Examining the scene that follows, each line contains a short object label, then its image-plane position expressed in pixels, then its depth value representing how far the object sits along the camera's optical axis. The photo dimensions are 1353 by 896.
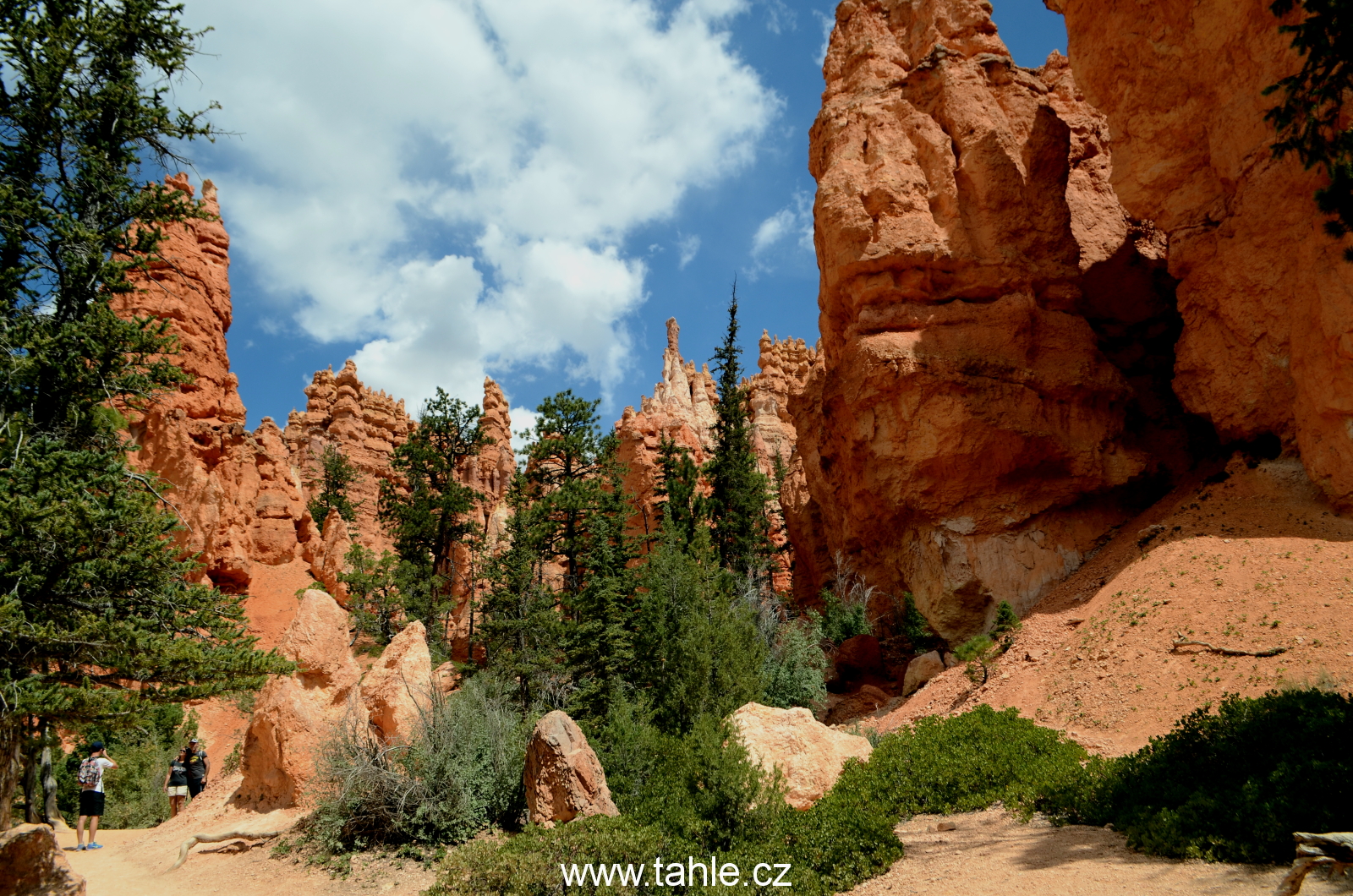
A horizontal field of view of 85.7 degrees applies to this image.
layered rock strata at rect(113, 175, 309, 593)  21.83
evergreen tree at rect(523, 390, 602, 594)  22.02
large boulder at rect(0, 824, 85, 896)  7.24
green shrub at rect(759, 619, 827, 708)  18.16
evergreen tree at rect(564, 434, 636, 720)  16.80
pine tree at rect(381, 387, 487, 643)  24.97
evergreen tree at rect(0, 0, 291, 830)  8.32
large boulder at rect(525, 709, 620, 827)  9.60
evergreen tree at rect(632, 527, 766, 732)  14.51
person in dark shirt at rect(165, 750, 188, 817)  15.14
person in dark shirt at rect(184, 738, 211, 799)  15.05
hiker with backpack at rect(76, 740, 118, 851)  11.95
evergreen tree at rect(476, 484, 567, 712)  18.06
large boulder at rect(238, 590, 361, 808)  12.36
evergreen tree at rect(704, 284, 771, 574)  26.53
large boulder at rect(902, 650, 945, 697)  18.59
